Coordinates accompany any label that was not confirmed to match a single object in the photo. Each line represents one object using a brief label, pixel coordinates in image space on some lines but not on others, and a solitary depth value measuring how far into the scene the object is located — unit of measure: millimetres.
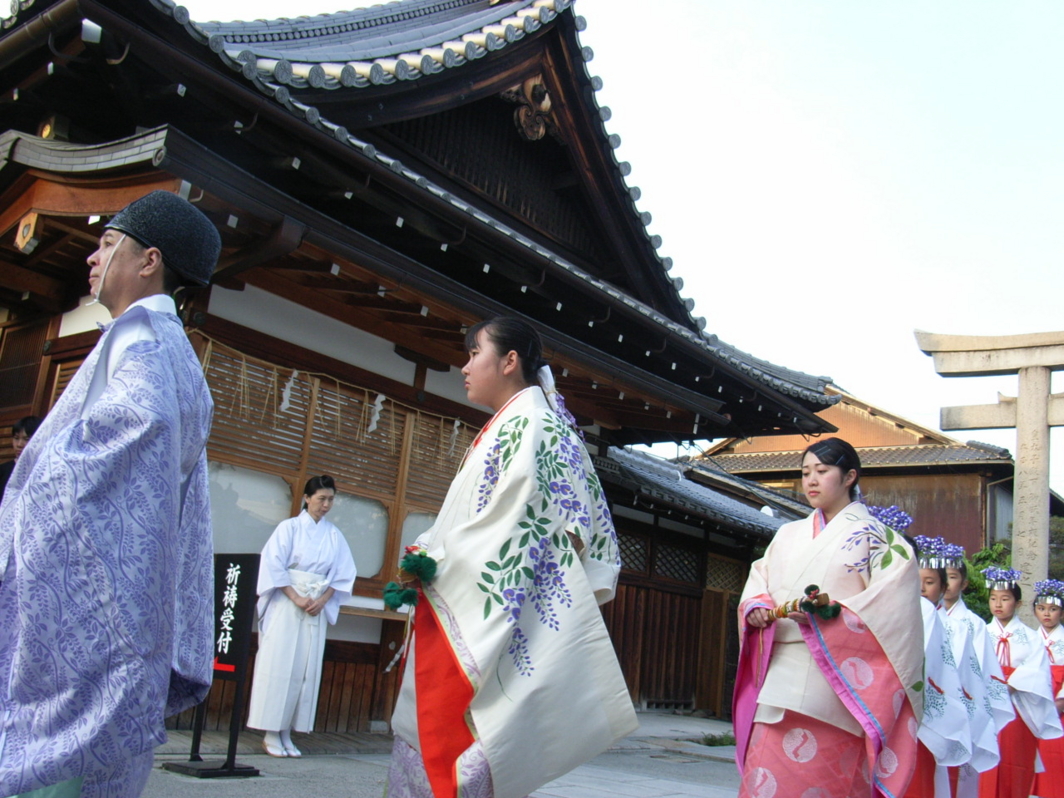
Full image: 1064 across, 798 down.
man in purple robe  1600
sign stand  4867
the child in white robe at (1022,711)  6785
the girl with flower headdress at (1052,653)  7488
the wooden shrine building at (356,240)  5004
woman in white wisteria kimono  2215
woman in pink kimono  3469
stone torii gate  10969
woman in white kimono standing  5707
